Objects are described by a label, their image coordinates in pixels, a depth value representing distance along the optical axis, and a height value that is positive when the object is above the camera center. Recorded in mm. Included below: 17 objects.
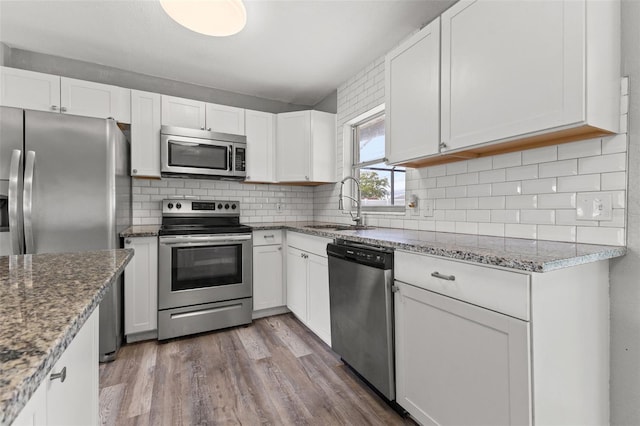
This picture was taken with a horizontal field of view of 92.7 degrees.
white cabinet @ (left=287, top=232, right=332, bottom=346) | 2365 -623
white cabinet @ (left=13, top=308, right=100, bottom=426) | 534 -392
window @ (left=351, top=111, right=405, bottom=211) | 2711 +373
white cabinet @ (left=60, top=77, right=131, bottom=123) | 2531 +949
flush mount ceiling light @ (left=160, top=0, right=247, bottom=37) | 1529 +1022
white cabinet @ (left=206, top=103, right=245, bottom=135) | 3100 +944
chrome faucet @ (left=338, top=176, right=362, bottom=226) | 2746 -56
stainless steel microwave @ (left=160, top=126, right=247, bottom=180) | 2811 +544
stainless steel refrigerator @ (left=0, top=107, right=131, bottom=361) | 1991 +158
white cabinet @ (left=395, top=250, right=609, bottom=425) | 1055 -527
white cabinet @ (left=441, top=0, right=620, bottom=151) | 1191 +623
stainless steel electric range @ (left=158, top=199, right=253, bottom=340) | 2557 -592
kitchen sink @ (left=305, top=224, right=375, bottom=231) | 2681 -161
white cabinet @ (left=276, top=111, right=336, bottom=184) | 3264 +683
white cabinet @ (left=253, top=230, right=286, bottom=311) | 2979 -602
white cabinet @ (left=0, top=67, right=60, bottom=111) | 2369 +957
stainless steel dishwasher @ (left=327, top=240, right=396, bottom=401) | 1641 -599
